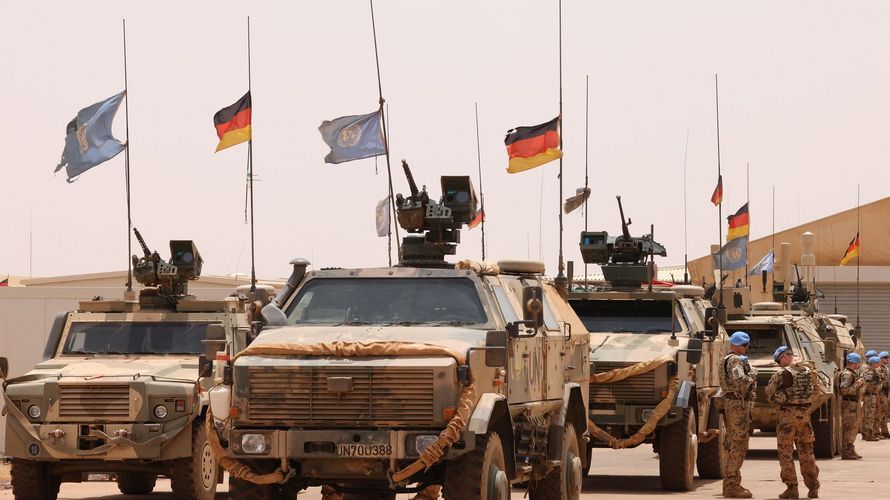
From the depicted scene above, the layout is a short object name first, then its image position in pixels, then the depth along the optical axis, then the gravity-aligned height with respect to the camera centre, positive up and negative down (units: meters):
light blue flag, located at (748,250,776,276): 43.03 -0.82
